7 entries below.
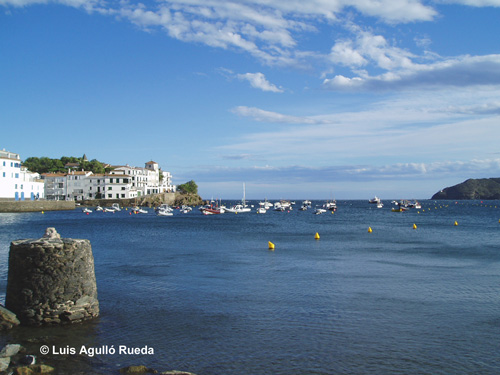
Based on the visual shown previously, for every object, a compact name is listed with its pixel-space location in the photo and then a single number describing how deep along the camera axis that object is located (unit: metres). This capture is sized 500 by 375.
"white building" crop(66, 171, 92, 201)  154.88
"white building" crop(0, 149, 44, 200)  106.88
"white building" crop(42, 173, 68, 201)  155.12
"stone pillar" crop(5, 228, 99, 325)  15.49
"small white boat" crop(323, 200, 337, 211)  144.25
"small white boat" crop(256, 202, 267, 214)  126.88
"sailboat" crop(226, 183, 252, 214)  130.70
